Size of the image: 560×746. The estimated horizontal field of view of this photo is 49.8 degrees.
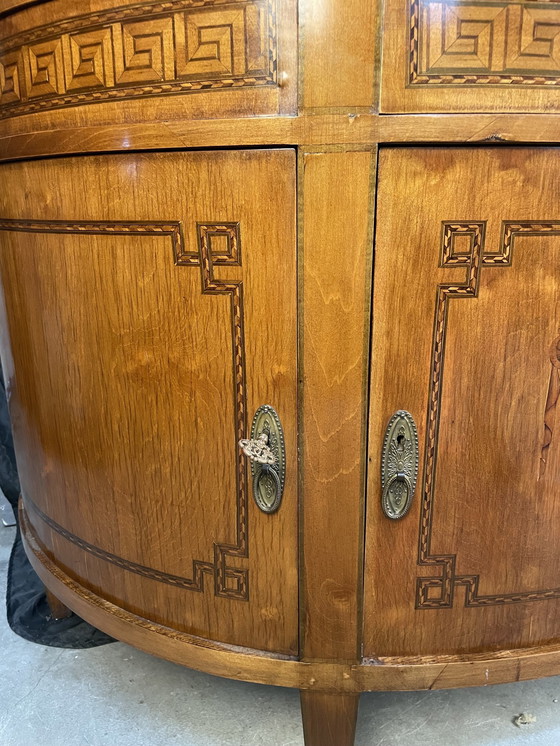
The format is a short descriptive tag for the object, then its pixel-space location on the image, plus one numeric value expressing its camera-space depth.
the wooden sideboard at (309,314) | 0.53
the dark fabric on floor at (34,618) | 0.97
